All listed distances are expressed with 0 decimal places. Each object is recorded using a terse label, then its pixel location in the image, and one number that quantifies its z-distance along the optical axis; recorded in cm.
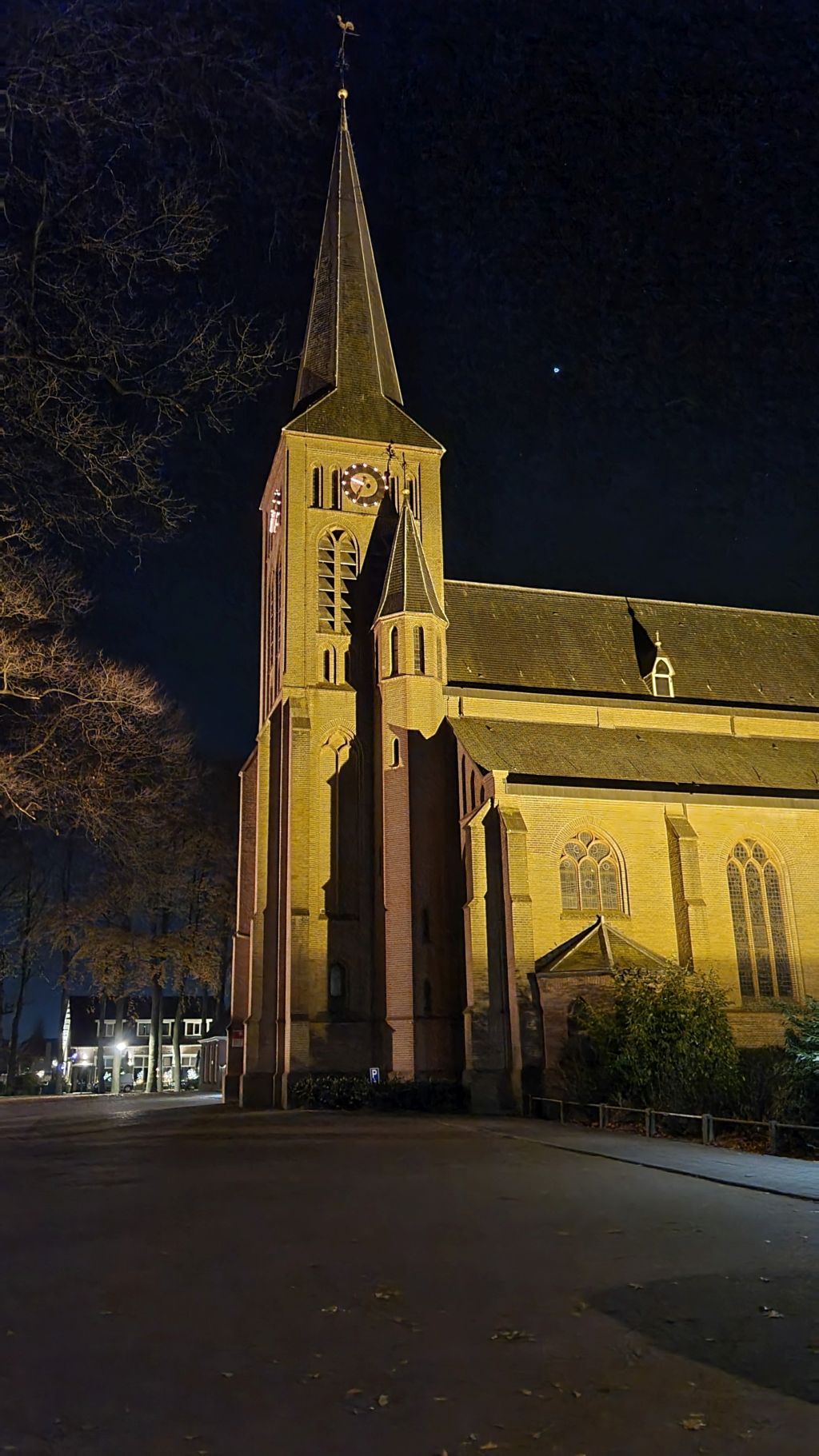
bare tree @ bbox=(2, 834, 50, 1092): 4269
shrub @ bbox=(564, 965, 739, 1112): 2145
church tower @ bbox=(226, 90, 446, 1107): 3189
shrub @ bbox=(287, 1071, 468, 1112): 2800
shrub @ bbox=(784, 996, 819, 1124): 1709
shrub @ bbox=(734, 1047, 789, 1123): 1789
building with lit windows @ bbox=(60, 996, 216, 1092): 7781
